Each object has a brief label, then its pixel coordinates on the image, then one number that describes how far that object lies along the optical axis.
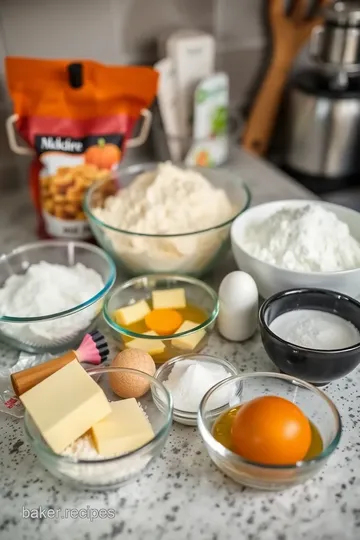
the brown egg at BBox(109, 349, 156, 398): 0.69
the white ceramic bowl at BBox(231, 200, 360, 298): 0.77
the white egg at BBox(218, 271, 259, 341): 0.78
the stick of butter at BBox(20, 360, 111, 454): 0.60
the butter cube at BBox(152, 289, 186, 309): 0.85
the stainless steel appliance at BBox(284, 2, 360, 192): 1.10
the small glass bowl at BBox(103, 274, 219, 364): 0.77
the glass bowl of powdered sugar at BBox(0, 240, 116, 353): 0.78
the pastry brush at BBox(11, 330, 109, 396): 0.69
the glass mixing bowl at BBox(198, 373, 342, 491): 0.57
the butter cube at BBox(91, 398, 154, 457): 0.61
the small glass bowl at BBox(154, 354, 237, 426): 0.72
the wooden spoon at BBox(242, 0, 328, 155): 1.21
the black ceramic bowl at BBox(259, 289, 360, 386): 0.67
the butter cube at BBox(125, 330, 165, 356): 0.76
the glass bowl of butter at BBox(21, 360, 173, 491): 0.59
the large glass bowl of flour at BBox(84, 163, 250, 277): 0.88
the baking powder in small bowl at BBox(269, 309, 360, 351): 0.72
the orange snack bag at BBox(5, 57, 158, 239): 0.97
